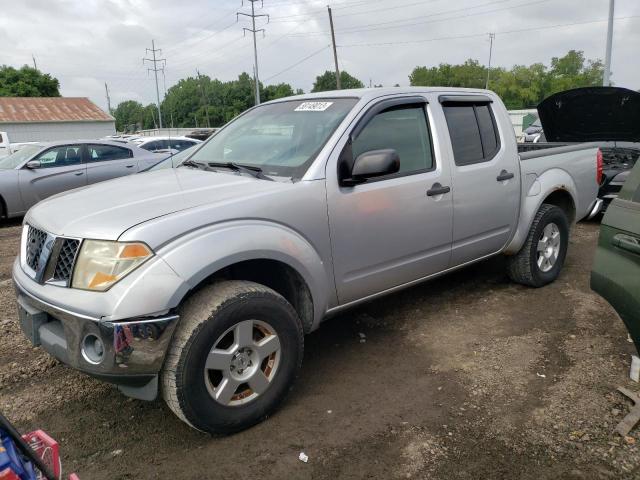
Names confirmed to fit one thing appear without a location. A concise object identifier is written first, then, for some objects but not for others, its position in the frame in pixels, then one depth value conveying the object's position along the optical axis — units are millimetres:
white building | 38875
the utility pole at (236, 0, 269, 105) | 44819
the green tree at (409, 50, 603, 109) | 73188
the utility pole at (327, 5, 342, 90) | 36125
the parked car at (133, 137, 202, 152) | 16297
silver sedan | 9031
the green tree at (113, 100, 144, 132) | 120812
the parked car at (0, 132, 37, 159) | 17972
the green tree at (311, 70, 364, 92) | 88000
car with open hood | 6609
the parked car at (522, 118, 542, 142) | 18125
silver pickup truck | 2414
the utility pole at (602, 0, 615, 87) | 20156
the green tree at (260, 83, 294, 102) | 87000
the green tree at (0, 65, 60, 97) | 51938
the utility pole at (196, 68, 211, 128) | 85575
